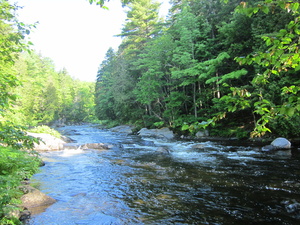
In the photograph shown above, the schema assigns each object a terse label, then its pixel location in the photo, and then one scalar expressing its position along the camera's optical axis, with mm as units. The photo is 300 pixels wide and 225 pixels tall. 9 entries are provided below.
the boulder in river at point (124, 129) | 27158
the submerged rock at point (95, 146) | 14108
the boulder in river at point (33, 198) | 5045
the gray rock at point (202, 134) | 18019
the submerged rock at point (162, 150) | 11934
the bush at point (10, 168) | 2679
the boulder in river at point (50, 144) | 13195
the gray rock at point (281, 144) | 11430
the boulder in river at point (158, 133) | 20000
